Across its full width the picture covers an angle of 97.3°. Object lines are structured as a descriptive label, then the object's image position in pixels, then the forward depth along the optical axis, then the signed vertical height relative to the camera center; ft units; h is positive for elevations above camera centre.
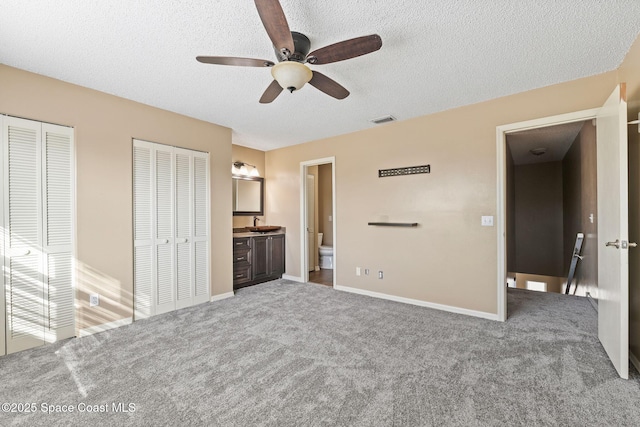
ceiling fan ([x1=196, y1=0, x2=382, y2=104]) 5.37 +3.47
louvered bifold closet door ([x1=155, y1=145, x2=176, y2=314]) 11.44 -0.73
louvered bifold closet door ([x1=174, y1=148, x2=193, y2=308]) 12.08 -0.65
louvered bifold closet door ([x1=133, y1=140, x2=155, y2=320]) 10.83 -0.62
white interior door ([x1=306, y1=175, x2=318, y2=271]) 18.75 -0.63
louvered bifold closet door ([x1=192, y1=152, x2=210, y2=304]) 12.69 -0.65
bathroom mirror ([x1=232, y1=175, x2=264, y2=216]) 17.15 +1.10
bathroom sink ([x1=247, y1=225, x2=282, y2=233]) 16.85 -0.96
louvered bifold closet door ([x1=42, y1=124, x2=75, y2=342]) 8.82 -0.55
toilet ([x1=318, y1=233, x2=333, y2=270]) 20.22 -3.24
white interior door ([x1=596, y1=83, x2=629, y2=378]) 6.42 -0.44
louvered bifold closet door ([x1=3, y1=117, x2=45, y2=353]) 8.16 -0.65
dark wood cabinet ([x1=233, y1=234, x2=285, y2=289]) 15.33 -2.69
